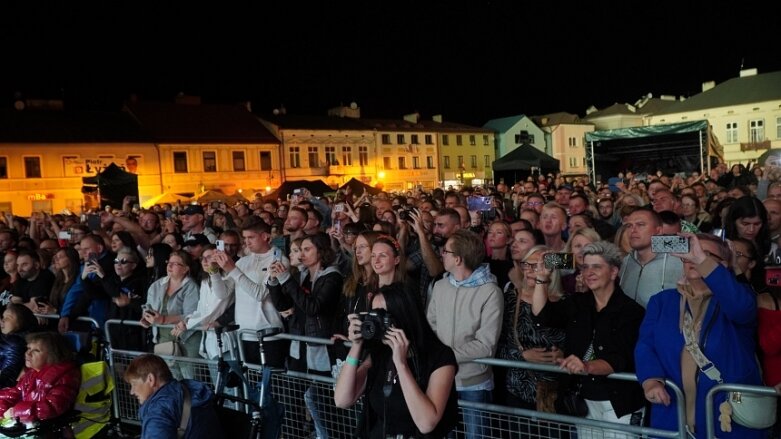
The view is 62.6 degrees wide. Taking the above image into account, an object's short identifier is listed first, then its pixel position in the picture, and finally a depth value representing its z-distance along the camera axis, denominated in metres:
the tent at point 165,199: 33.81
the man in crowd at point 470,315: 4.11
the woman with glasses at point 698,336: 3.06
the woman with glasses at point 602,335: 3.62
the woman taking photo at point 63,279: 7.14
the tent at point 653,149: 21.84
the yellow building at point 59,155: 36.88
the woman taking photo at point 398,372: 2.74
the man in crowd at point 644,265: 4.31
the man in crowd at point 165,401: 3.69
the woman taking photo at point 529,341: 4.14
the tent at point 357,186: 23.65
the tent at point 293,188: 22.36
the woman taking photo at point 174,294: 6.20
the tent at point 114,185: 18.81
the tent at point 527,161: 23.97
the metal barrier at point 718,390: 2.91
